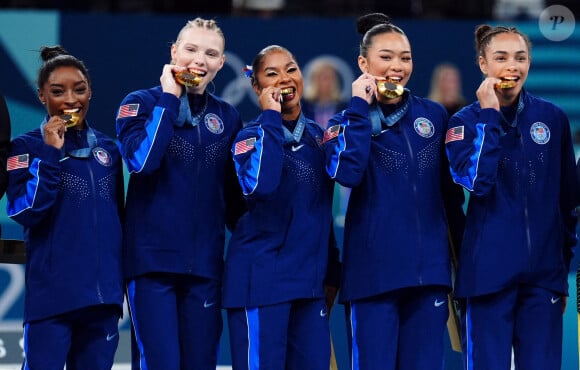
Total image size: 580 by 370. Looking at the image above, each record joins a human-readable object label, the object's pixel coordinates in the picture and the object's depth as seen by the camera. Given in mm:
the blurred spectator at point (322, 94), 16078
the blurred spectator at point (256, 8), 16687
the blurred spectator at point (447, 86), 16359
